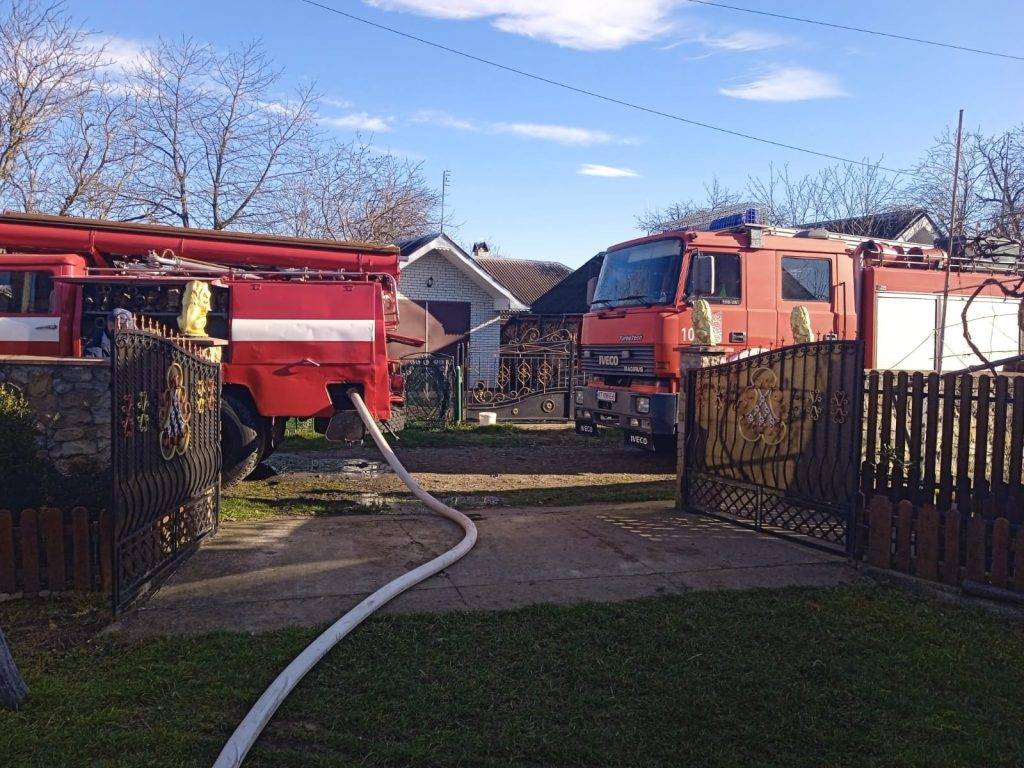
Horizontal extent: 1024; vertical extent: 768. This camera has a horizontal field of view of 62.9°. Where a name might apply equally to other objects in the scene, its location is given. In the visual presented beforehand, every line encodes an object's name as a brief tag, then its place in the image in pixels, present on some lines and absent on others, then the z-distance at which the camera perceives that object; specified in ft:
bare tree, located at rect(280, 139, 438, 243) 80.89
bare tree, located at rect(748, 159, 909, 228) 83.46
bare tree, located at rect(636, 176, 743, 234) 41.51
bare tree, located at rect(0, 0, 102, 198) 56.75
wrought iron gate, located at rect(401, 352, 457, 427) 55.01
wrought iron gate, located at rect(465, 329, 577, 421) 57.47
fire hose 11.02
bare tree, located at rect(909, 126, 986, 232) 66.26
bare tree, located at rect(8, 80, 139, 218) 60.44
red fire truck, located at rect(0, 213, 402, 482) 29.55
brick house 79.10
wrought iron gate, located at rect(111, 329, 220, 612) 15.88
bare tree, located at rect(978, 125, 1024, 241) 53.11
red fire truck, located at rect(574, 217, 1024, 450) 34.88
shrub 18.52
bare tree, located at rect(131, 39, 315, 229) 67.26
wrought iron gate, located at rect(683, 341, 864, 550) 21.56
